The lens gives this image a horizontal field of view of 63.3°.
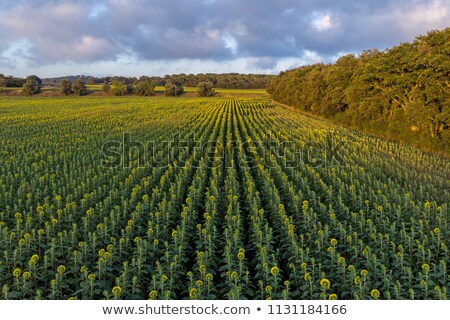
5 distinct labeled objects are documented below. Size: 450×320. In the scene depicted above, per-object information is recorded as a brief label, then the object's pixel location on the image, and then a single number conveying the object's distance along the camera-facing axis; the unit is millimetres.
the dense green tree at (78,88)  100750
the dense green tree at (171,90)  104612
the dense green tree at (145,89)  108688
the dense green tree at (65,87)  100500
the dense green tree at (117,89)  102500
